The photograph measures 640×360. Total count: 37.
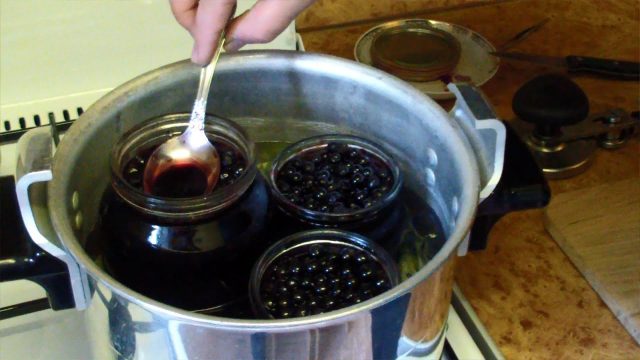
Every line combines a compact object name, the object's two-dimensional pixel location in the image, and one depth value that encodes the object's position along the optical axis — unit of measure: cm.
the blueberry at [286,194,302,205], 49
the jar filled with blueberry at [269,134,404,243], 48
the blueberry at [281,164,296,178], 51
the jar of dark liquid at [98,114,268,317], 43
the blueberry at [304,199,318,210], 48
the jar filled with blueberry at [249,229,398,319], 42
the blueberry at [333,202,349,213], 48
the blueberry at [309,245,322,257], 45
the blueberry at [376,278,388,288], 44
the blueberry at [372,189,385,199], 49
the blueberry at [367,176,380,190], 49
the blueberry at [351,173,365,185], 50
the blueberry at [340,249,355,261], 45
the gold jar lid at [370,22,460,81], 70
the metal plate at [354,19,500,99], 70
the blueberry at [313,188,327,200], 49
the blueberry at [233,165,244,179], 48
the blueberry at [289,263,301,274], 44
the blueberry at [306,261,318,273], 44
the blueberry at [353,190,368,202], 49
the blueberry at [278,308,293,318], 41
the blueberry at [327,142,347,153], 52
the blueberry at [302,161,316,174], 51
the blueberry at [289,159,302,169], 52
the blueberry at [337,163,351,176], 51
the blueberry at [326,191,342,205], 48
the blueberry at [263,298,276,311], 42
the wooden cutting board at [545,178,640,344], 54
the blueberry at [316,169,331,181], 50
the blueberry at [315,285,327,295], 42
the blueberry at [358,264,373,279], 44
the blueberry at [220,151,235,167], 49
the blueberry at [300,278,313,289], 43
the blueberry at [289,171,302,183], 51
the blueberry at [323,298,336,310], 42
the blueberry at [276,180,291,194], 50
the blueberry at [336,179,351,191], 49
